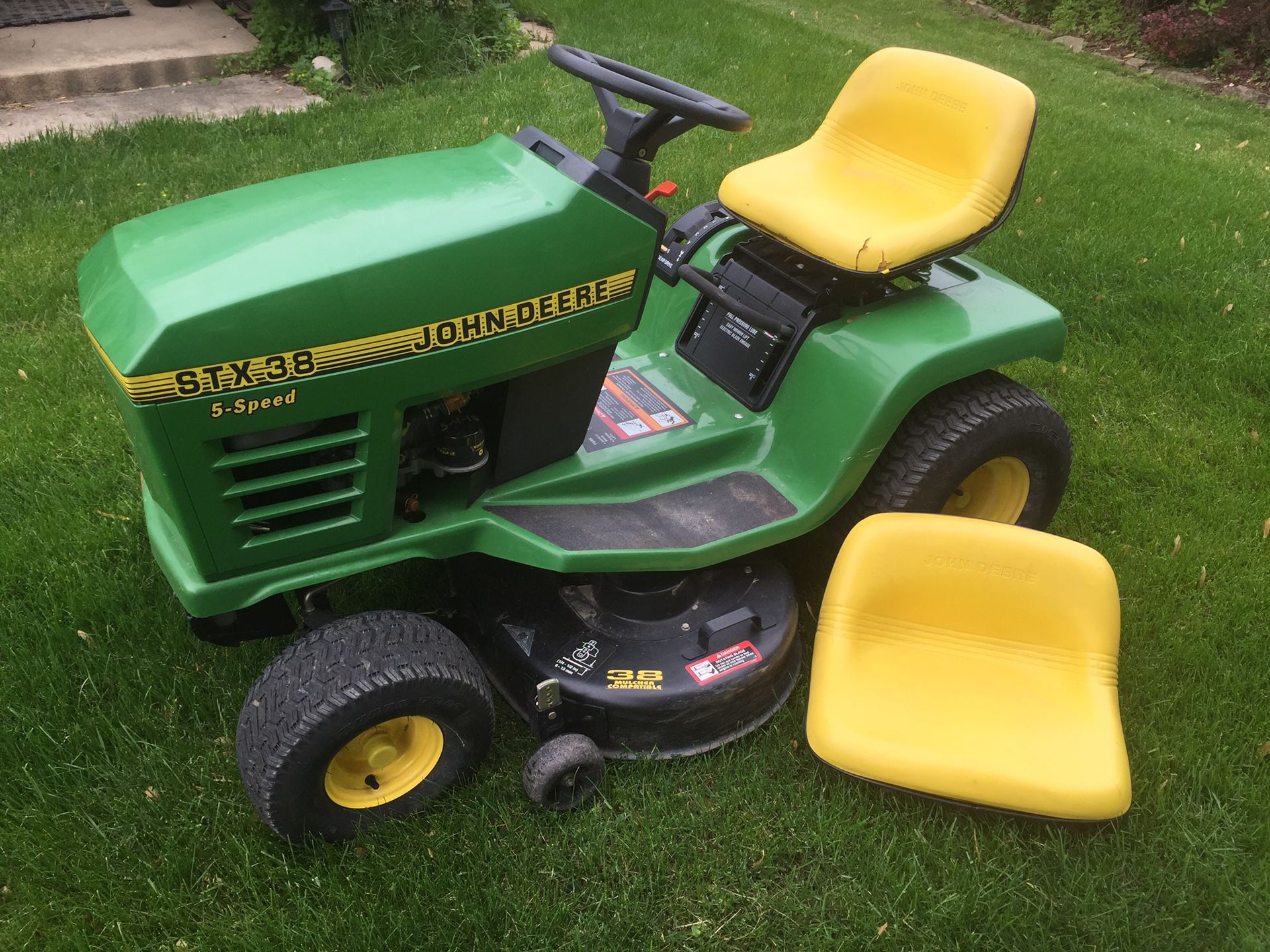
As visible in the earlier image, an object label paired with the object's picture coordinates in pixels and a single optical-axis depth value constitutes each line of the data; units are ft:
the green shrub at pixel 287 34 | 18.84
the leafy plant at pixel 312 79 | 17.76
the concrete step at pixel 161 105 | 16.08
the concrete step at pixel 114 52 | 17.13
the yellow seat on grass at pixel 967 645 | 6.61
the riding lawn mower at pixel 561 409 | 5.50
